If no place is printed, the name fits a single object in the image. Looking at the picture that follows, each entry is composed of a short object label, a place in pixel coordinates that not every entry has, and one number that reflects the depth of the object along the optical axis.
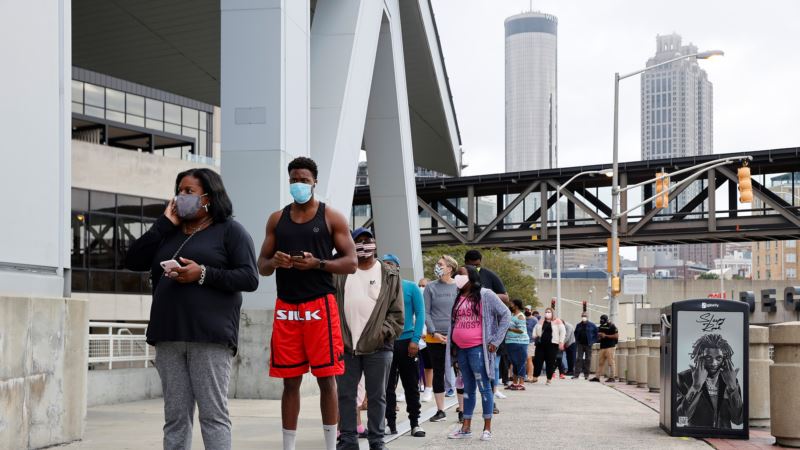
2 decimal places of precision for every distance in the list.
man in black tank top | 6.85
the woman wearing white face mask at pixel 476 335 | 10.35
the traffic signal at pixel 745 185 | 27.59
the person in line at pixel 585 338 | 28.86
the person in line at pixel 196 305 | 5.56
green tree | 64.43
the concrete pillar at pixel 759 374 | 11.61
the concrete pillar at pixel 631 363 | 24.12
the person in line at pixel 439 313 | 12.02
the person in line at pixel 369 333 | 8.17
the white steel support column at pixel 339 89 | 17.20
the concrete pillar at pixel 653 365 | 19.38
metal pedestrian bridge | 56.56
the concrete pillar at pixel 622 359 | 26.31
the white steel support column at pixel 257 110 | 13.81
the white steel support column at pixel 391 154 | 22.59
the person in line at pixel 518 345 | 19.62
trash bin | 10.52
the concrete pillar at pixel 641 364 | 22.38
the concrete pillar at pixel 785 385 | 9.71
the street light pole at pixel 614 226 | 32.22
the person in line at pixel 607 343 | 26.69
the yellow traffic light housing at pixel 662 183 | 30.14
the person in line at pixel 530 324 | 25.73
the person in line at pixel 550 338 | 24.12
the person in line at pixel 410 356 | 9.97
